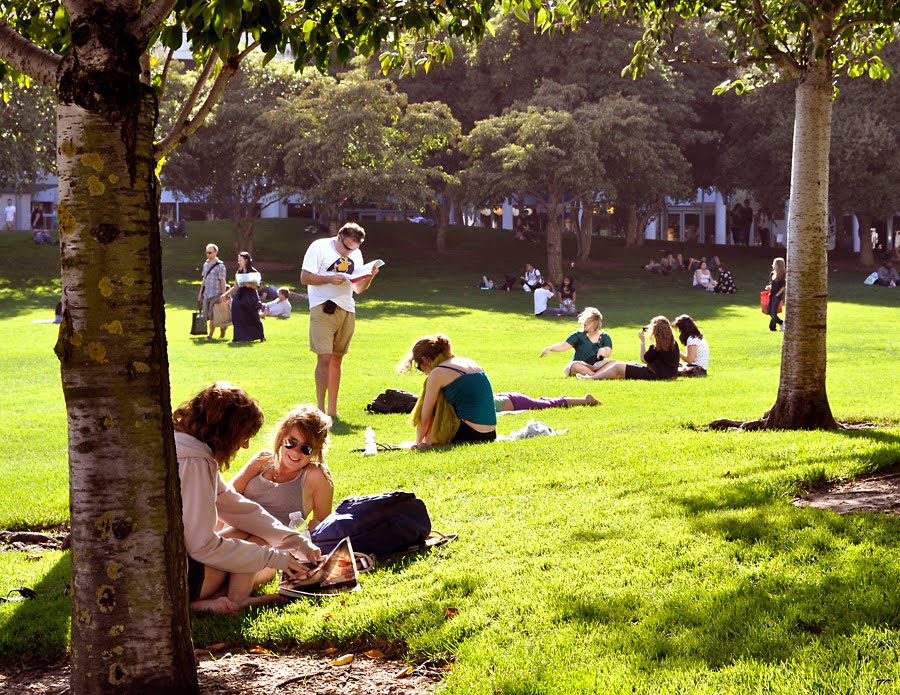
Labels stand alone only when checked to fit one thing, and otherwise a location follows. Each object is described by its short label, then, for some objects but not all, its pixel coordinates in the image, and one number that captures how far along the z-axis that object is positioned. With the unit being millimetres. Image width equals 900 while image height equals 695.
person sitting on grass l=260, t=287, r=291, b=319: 28453
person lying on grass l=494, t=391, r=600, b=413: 13406
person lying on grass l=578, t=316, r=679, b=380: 15844
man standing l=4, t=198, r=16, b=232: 68725
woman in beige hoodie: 5164
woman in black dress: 21672
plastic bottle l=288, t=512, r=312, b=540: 6316
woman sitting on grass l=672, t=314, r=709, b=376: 16609
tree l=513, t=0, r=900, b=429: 9555
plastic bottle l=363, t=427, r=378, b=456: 10266
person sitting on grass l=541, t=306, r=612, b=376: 16688
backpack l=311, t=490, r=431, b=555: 6191
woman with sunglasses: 6293
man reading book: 12383
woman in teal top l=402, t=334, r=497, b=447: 9836
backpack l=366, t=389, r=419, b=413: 13555
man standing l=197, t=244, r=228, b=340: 22078
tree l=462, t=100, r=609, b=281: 40188
